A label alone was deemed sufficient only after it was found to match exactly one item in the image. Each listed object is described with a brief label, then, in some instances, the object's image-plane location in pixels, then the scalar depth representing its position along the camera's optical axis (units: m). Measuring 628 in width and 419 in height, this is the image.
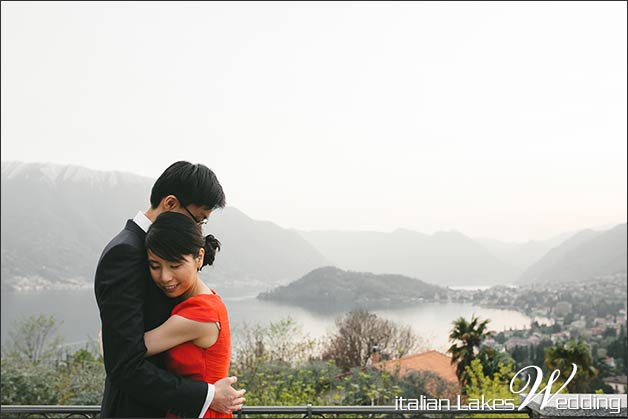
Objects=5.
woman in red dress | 1.16
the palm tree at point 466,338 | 14.04
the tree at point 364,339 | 13.69
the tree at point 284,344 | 7.79
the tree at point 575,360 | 13.48
